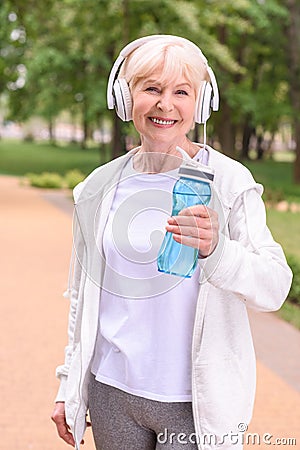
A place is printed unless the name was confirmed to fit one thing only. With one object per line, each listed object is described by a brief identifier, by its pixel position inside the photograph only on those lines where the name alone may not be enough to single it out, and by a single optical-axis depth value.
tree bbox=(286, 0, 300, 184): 30.67
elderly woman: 2.23
